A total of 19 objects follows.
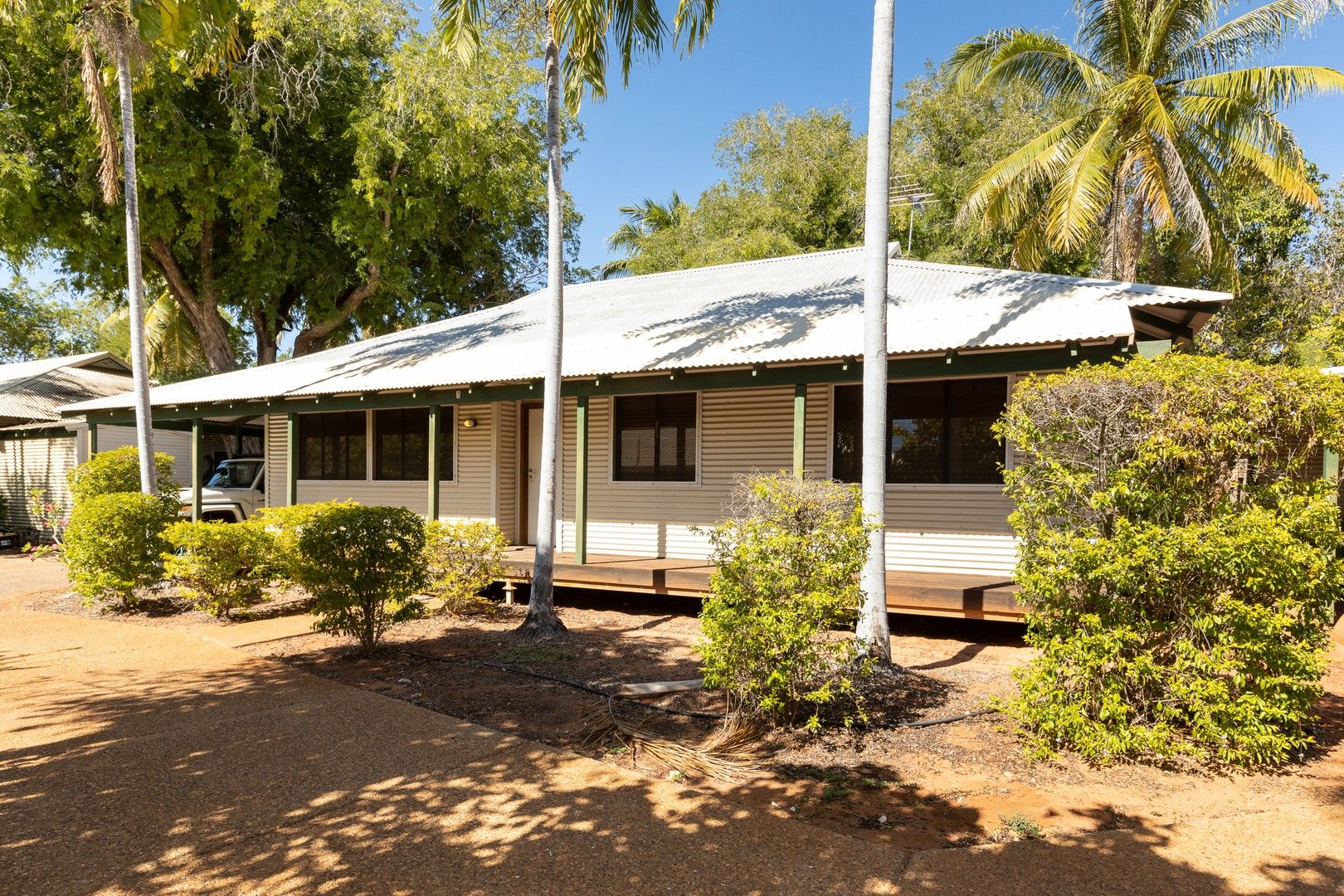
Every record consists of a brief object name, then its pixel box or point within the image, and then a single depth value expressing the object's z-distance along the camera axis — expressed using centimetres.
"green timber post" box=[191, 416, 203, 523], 1411
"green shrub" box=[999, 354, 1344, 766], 444
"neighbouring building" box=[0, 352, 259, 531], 1888
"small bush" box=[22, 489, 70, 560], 1493
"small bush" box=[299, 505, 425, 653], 723
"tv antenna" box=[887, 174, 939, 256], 2341
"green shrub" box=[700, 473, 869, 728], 489
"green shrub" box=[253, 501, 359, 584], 777
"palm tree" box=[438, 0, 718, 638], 838
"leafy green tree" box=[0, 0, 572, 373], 1770
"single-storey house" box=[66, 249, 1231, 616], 858
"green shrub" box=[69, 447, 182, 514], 1216
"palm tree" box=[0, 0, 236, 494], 996
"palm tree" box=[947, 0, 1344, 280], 1325
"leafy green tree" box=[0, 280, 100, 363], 3762
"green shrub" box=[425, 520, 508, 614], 915
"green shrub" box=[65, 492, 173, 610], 937
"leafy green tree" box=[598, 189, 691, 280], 3374
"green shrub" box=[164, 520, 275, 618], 897
